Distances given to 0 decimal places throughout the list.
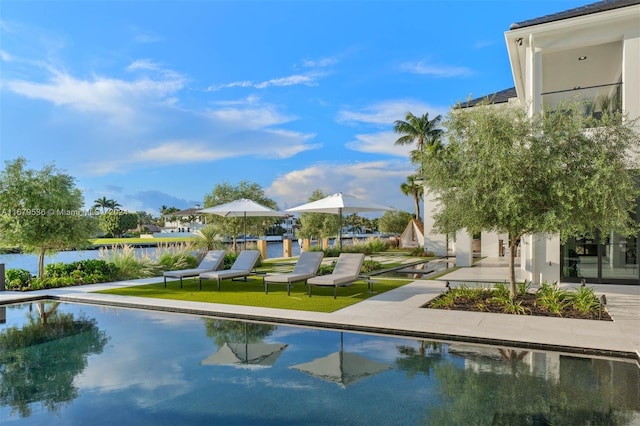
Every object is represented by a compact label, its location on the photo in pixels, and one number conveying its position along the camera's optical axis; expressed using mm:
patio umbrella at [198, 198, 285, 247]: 15484
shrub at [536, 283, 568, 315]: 7969
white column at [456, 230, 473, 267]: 17875
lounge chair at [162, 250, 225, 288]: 12148
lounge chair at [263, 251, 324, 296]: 10353
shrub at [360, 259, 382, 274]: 15739
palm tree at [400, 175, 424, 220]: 37000
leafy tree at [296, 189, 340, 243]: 26859
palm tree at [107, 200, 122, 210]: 117125
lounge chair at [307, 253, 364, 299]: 9805
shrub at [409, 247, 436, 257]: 24144
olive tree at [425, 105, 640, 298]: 7359
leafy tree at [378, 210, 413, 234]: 36531
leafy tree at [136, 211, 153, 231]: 91375
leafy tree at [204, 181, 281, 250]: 22562
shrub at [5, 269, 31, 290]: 12297
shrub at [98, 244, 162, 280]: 14656
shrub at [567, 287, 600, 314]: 7930
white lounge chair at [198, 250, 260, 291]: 11516
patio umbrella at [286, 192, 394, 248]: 13133
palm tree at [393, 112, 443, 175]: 35469
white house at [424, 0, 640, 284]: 11188
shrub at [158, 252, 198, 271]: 15834
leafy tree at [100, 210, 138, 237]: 76538
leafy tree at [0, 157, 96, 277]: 12305
